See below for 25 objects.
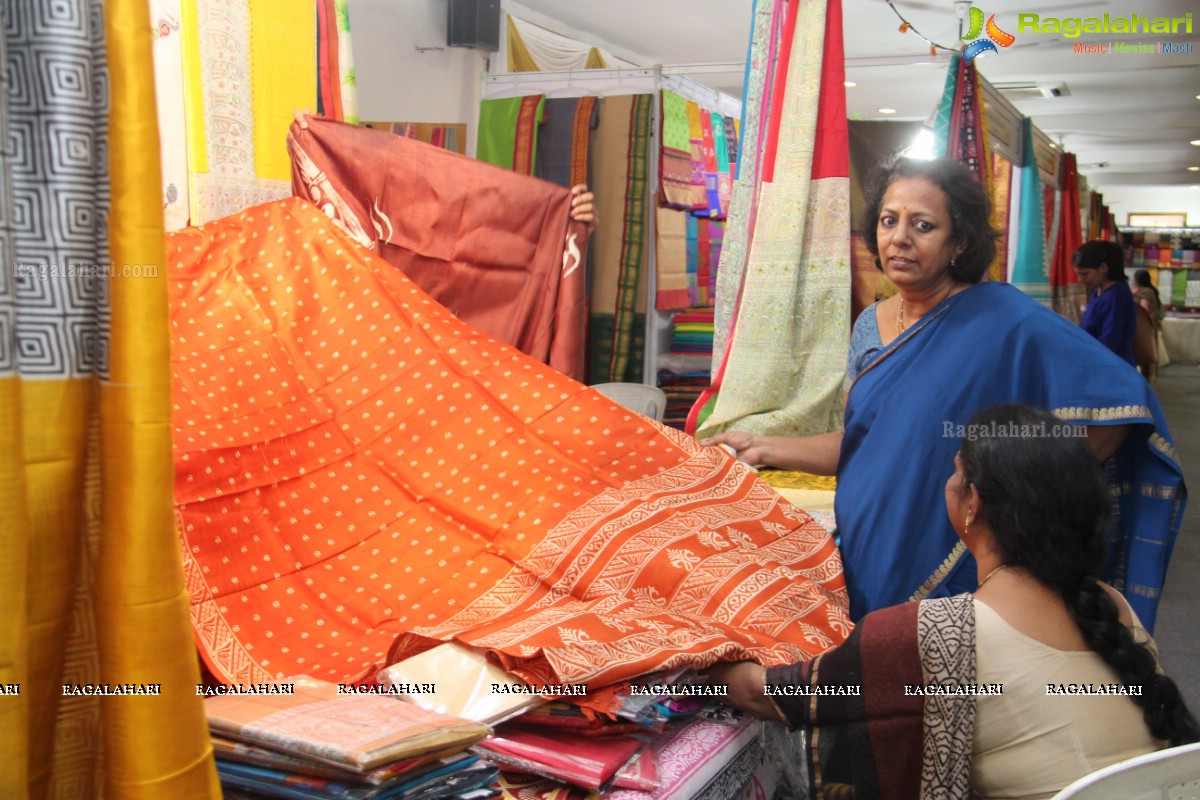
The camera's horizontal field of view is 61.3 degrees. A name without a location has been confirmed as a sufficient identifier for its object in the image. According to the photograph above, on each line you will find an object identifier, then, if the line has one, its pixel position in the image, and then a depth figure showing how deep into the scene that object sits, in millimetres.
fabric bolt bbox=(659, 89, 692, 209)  4660
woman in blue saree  1963
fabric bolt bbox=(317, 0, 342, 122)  3064
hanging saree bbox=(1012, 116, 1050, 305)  5785
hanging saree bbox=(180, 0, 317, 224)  2711
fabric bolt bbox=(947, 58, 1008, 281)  4043
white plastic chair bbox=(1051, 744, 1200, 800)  1124
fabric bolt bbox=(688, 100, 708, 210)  4941
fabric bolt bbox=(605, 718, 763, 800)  1434
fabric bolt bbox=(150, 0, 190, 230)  2625
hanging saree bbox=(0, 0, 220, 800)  848
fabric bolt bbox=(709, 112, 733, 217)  5238
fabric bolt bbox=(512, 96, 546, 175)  4824
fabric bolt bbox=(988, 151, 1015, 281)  5930
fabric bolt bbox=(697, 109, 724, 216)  5117
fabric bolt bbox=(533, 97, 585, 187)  4762
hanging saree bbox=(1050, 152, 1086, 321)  6832
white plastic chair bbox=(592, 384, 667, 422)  4258
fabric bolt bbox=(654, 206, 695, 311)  4750
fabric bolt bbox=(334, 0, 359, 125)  3100
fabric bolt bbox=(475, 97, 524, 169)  4895
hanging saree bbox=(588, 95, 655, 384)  4656
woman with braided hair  1369
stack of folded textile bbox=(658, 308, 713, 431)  4957
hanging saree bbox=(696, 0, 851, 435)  3023
